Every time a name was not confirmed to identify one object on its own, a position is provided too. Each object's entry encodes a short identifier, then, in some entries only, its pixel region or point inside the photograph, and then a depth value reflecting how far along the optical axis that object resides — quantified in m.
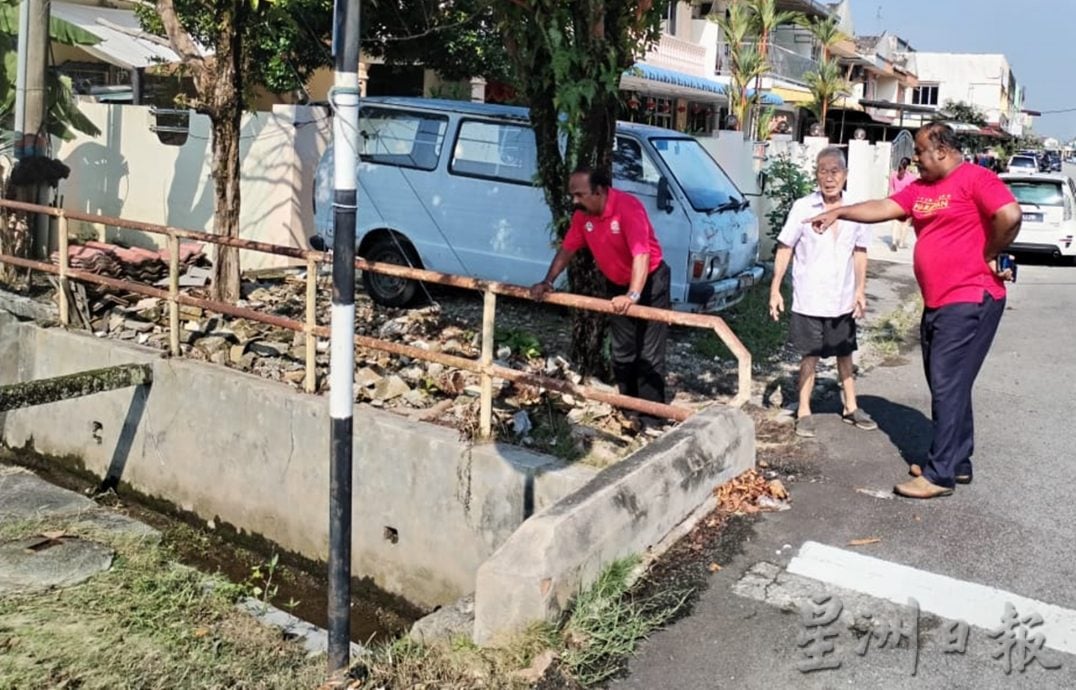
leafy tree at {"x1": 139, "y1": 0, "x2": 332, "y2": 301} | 8.41
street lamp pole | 3.36
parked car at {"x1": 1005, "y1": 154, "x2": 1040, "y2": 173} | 39.38
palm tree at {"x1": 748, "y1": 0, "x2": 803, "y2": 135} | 25.55
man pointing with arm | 5.09
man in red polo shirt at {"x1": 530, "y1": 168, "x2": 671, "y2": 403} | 5.75
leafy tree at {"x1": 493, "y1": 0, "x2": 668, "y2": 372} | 5.98
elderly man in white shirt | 6.31
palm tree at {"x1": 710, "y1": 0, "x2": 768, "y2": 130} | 23.83
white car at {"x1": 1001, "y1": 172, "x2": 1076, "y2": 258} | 17.05
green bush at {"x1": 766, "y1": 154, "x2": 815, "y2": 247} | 13.66
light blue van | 9.06
